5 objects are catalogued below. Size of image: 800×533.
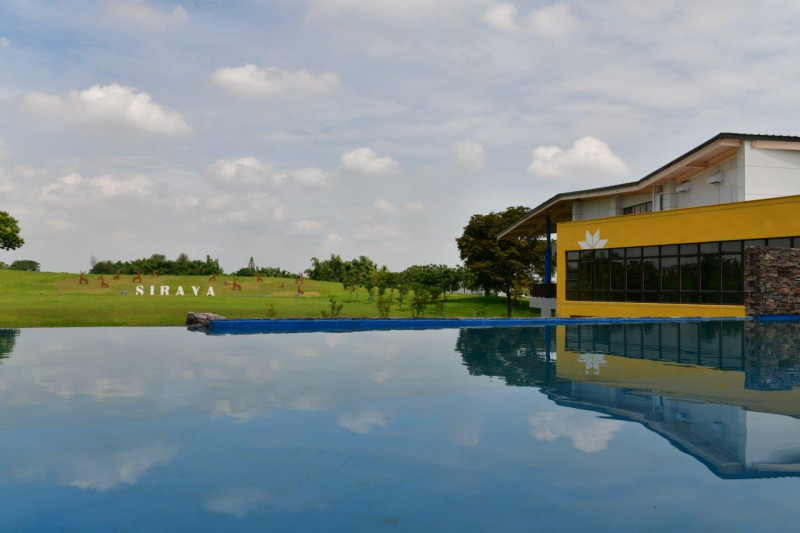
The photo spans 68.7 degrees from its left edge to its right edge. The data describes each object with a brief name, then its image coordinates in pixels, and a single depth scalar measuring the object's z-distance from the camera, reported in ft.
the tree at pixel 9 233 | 185.06
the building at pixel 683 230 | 86.48
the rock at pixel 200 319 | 58.75
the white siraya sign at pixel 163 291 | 218.18
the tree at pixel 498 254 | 180.14
